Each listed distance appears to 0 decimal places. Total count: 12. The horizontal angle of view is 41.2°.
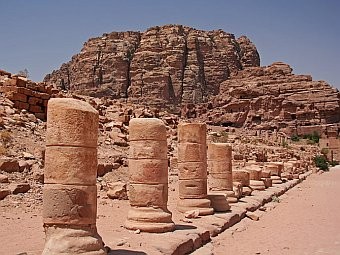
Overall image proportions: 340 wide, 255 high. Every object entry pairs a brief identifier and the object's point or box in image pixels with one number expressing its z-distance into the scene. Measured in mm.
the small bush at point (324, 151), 51094
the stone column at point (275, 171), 25084
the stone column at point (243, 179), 17403
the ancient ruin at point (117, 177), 6844
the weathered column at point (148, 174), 9695
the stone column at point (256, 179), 20016
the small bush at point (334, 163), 49606
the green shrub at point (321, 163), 41938
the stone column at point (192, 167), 12305
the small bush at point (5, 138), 13939
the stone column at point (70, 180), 6633
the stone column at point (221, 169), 15055
